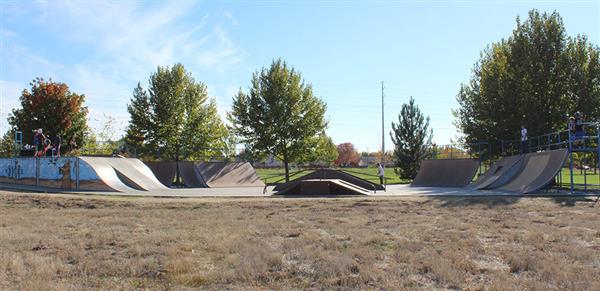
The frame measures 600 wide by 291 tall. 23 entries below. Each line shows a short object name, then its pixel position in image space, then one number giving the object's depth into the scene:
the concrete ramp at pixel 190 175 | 29.42
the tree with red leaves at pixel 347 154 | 122.59
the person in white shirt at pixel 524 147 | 25.48
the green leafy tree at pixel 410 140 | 33.88
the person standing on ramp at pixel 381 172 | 28.25
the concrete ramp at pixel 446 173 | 29.38
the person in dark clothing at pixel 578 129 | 19.94
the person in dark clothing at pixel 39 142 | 24.08
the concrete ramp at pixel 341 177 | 24.50
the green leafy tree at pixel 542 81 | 27.31
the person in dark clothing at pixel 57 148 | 24.34
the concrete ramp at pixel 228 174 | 29.92
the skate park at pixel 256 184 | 20.92
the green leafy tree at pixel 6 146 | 43.04
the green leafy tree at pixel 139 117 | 33.94
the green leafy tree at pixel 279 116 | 33.47
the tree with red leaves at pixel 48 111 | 32.69
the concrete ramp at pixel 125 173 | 22.56
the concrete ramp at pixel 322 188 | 20.75
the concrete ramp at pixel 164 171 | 30.19
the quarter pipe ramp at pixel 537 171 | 20.03
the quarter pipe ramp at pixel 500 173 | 24.59
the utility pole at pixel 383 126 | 67.76
